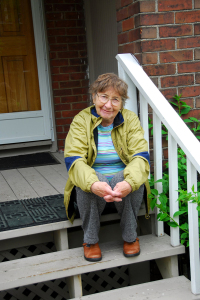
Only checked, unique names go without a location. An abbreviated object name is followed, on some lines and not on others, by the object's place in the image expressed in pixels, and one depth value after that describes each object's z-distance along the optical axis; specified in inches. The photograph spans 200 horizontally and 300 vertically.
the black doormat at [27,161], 141.5
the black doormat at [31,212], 84.5
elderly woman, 75.8
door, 150.3
